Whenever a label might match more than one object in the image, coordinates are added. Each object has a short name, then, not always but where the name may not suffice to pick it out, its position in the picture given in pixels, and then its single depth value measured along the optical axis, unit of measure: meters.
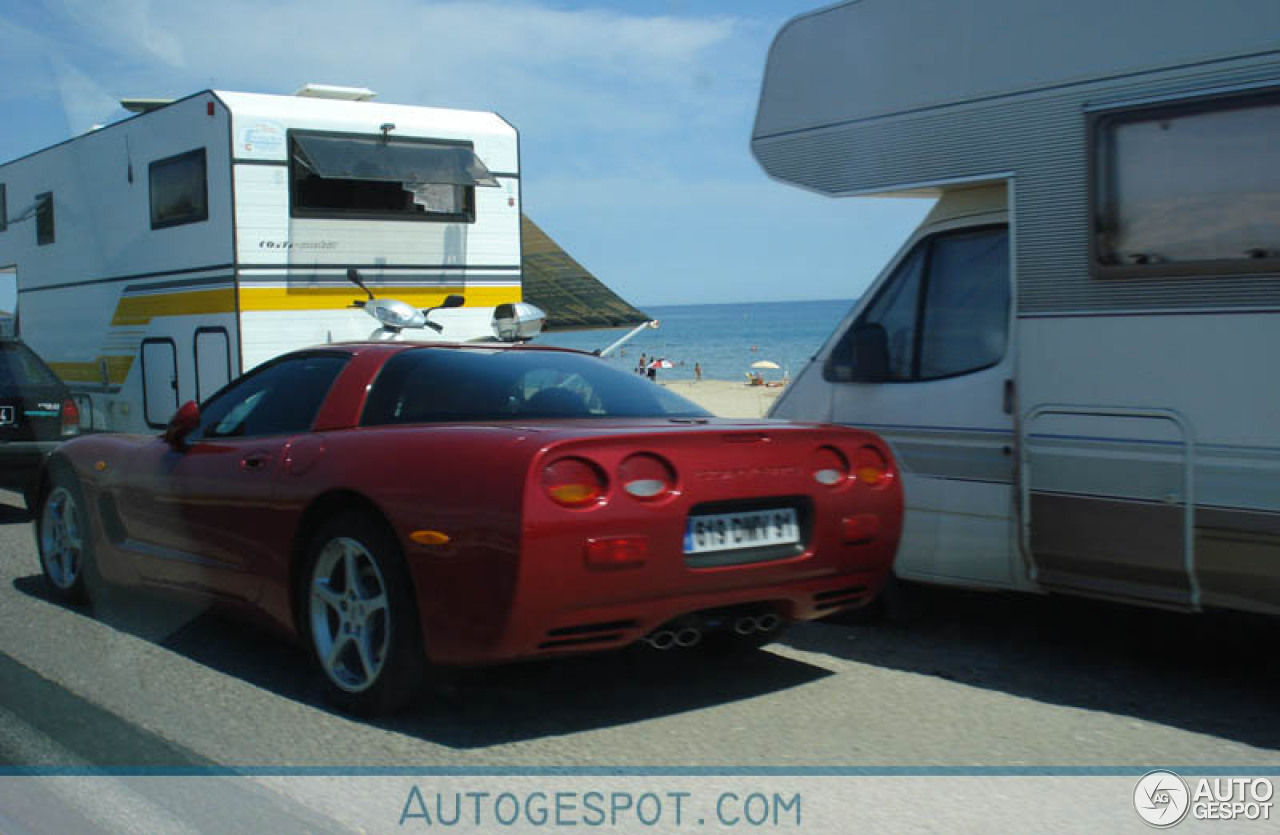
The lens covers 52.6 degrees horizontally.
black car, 9.81
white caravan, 10.47
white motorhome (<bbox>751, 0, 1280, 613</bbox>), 4.62
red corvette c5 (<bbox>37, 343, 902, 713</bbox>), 4.08
